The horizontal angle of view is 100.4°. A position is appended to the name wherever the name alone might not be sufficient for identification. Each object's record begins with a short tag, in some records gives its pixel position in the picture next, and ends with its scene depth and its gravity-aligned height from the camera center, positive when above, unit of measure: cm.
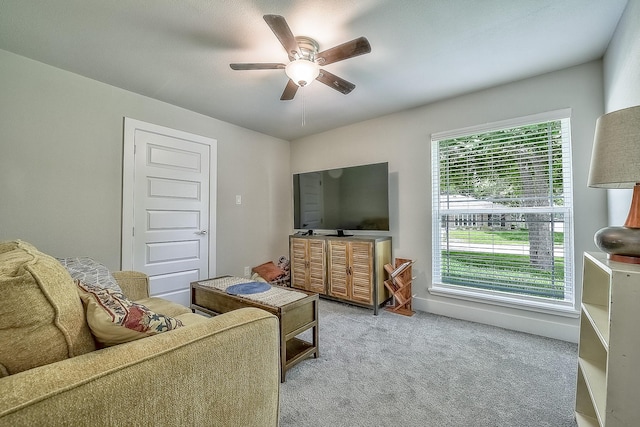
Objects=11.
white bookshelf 90 -46
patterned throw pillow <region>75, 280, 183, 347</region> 77 -31
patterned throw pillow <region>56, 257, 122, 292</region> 158 -35
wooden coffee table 177 -67
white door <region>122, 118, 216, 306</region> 270 +11
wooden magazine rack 292 -76
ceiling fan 157 +105
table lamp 102 +20
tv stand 299 -61
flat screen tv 315 +23
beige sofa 59 -39
